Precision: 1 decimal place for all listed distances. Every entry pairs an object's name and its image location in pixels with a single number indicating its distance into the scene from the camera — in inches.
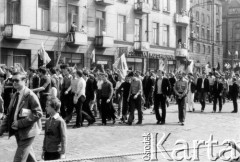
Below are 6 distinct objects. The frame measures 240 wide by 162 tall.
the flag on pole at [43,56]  946.9
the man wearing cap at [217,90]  722.2
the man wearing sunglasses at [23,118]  226.4
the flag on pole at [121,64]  926.1
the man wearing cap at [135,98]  533.4
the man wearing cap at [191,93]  719.1
